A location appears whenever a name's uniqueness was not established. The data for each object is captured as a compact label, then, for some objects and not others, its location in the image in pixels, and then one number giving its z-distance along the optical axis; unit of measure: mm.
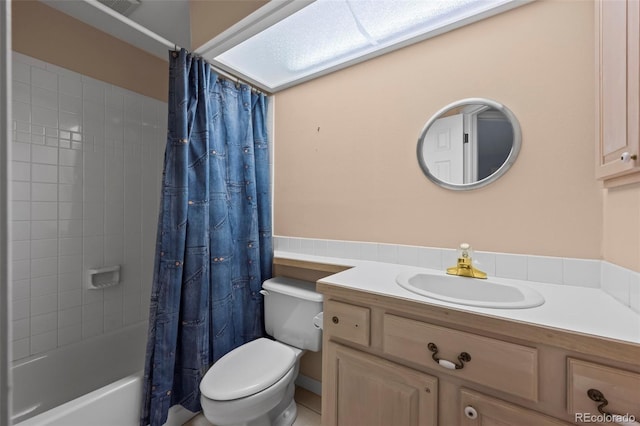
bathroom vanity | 675
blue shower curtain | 1382
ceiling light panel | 1278
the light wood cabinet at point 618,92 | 740
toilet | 1174
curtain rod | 1656
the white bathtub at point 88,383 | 1188
